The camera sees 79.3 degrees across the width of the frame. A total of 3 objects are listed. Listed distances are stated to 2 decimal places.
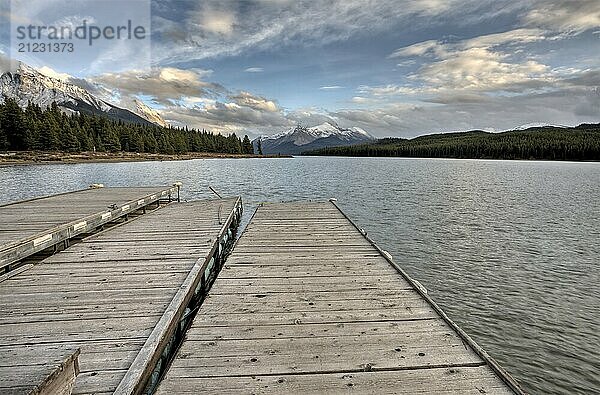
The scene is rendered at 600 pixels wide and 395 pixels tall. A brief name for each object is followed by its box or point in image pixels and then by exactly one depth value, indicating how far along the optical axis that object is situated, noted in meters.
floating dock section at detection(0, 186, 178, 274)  8.96
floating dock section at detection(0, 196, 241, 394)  4.29
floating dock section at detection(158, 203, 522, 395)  4.01
